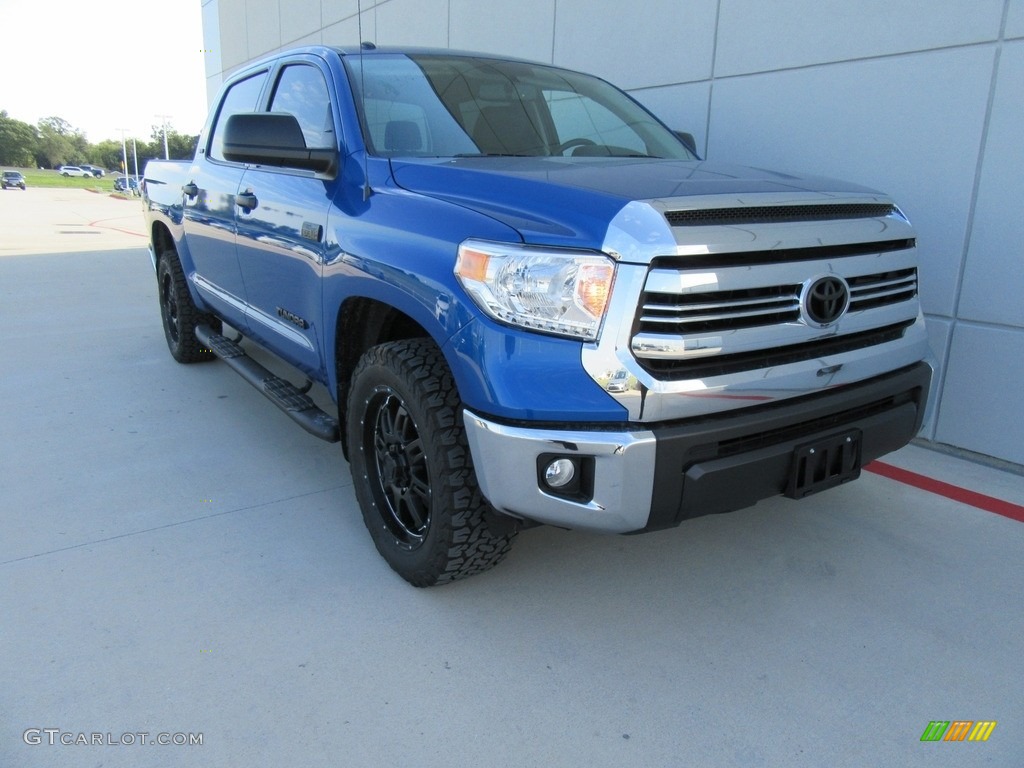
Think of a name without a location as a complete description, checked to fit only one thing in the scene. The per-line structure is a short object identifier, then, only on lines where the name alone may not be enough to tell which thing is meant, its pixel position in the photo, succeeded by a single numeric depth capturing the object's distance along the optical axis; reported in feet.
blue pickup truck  6.48
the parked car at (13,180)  167.43
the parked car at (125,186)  153.89
